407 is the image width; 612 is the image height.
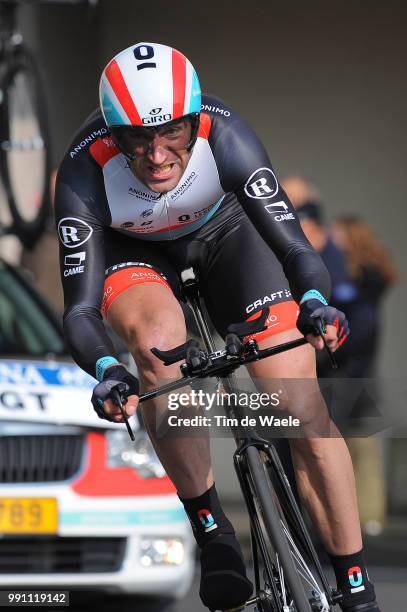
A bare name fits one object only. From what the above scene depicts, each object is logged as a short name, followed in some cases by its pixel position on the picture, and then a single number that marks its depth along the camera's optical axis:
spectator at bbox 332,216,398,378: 19.75
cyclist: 9.09
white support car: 13.04
